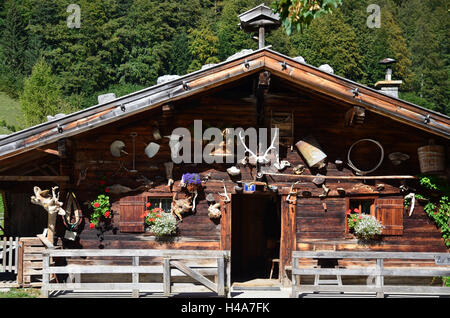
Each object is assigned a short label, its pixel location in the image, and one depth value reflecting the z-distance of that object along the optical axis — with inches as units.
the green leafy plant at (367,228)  411.8
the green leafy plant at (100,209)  410.0
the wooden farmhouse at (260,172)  414.9
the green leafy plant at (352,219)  419.2
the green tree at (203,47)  2657.5
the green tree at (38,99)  1544.0
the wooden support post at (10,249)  407.2
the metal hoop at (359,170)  422.3
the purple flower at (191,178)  406.6
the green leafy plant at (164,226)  407.8
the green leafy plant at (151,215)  414.0
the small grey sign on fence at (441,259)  354.9
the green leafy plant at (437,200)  419.8
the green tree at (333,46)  2504.9
